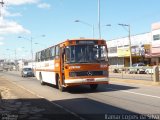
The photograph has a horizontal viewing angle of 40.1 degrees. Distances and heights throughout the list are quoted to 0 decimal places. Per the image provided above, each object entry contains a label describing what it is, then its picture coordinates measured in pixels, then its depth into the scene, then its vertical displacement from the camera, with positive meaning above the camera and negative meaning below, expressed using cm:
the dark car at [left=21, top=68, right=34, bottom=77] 3176 -101
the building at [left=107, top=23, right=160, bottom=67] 3955 +301
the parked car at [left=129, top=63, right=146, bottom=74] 2696 -97
